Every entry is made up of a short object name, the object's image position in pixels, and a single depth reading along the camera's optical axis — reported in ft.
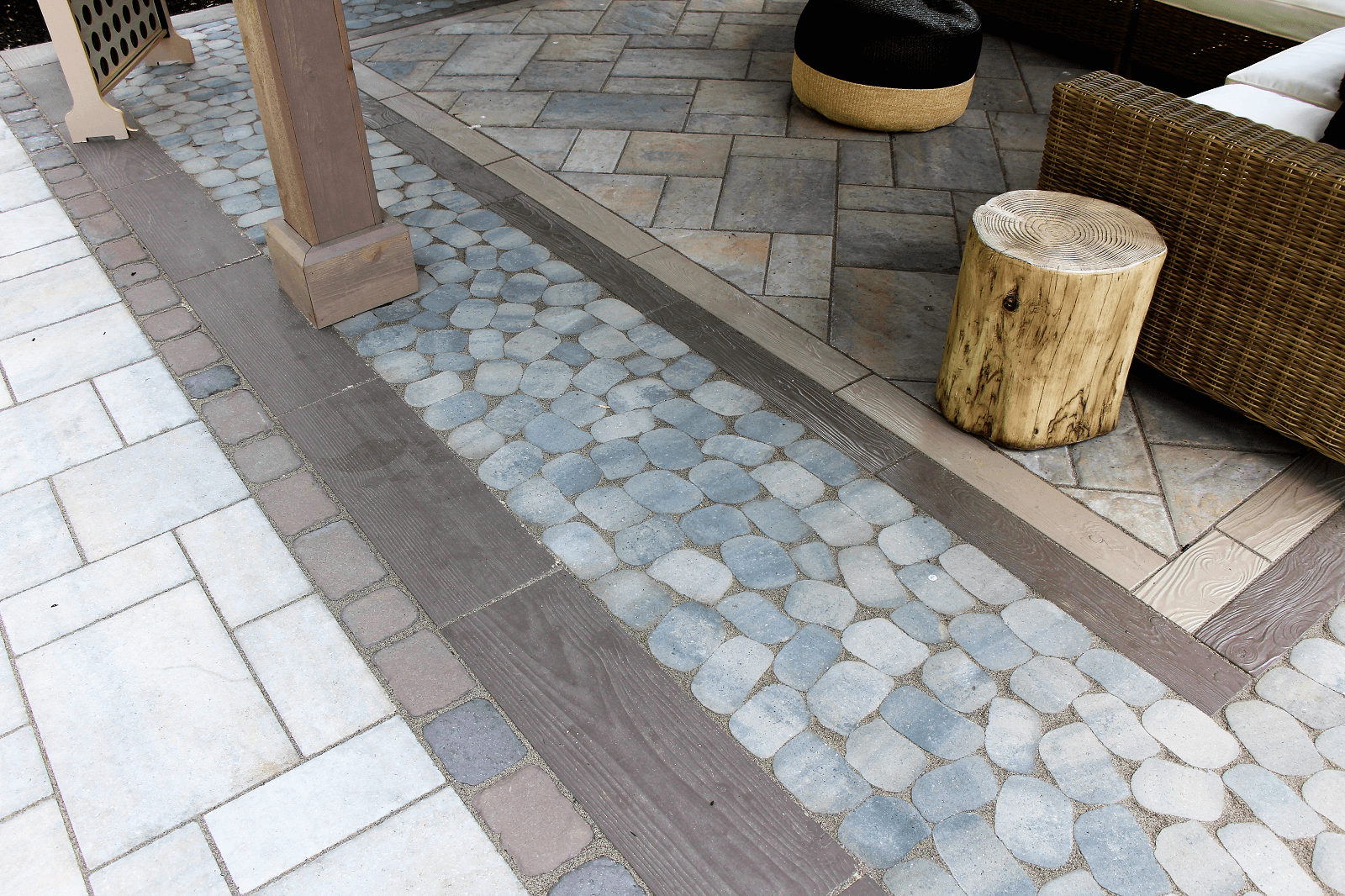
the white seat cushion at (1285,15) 11.78
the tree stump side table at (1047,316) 7.23
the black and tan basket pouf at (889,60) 12.41
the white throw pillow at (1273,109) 9.02
